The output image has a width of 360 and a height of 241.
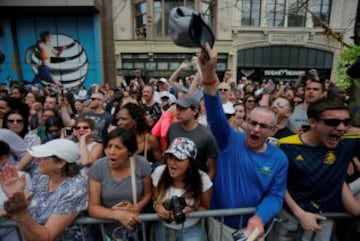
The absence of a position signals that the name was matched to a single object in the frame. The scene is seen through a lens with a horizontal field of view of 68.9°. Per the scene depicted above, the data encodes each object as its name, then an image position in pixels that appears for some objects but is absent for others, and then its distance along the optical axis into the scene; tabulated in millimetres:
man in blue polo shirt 1973
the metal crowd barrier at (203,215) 2047
